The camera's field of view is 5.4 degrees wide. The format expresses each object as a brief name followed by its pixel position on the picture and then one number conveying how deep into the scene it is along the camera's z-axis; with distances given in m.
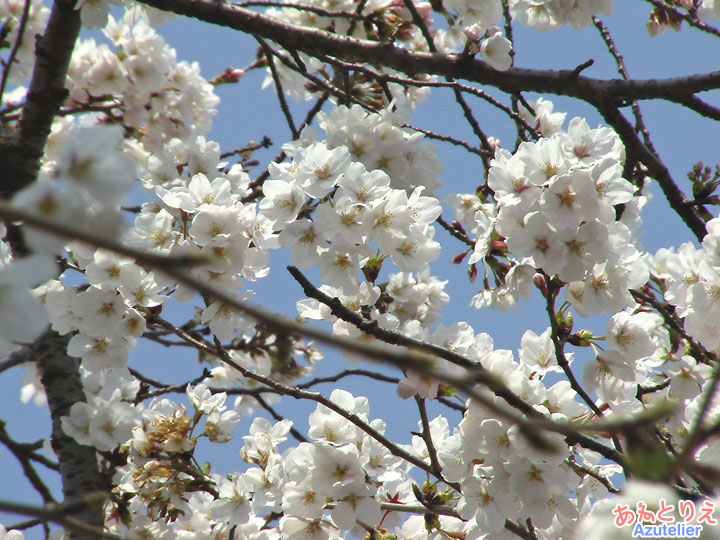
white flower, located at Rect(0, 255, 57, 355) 3.59
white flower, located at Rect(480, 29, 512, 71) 5.22
